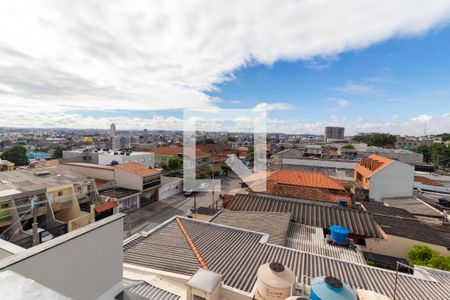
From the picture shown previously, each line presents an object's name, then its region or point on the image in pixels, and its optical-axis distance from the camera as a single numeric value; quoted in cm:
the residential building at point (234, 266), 562
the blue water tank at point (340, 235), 932
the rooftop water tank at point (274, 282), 461
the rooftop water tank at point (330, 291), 412
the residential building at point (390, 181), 1934
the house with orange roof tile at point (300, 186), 1625
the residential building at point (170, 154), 3742
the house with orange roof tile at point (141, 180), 2064
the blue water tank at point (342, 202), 1478
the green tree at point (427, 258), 818
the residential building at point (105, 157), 3000
